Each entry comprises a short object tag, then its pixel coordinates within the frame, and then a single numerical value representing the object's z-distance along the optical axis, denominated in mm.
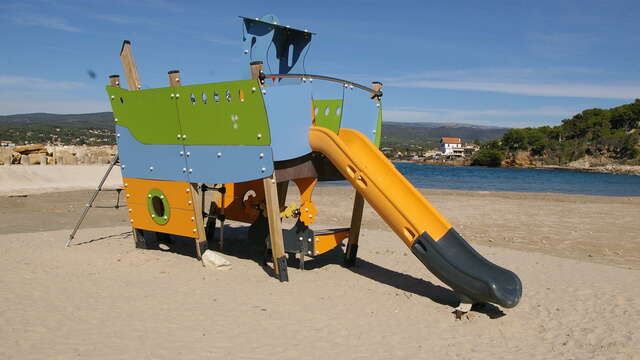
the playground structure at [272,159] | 6625
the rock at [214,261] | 8367
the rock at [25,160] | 28062
